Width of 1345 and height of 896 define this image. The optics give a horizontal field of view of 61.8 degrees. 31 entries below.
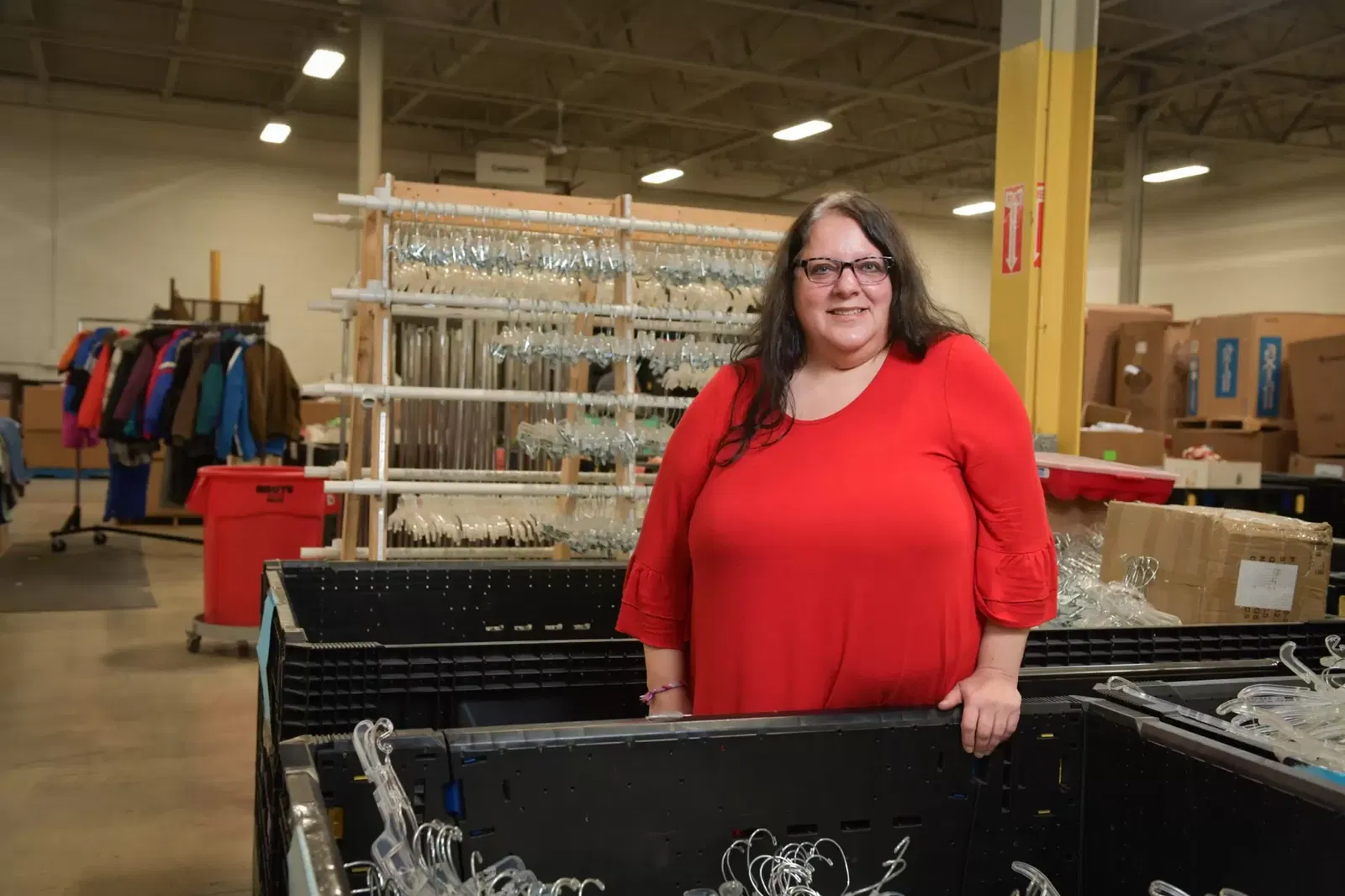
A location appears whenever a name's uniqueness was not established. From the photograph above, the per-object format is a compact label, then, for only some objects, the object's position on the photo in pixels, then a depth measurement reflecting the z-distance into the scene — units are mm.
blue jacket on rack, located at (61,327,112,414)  8055
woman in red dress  1545
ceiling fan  12273
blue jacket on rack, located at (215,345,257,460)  7047
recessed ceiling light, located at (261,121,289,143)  12586
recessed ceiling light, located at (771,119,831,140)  12203
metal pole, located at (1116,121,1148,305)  12523
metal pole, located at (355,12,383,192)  9594
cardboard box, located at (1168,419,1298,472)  7387
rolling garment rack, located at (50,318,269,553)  8172
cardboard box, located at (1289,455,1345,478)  6711
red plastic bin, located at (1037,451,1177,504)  3328
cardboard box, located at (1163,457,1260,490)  5609
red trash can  5320
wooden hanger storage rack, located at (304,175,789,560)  3738
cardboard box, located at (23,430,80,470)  12438
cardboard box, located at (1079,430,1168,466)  5305
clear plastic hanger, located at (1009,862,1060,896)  1330
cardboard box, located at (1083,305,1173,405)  7828
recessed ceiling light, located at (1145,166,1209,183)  13555
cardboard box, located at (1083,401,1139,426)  6676
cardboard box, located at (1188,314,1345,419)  7406
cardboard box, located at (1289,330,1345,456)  6898
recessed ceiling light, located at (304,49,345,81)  9352
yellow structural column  4148
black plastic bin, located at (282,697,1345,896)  1188
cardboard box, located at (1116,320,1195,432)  7664
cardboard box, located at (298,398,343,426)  12312
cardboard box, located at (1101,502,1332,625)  2467
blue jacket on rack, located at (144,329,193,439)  7113
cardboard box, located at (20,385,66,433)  12188
